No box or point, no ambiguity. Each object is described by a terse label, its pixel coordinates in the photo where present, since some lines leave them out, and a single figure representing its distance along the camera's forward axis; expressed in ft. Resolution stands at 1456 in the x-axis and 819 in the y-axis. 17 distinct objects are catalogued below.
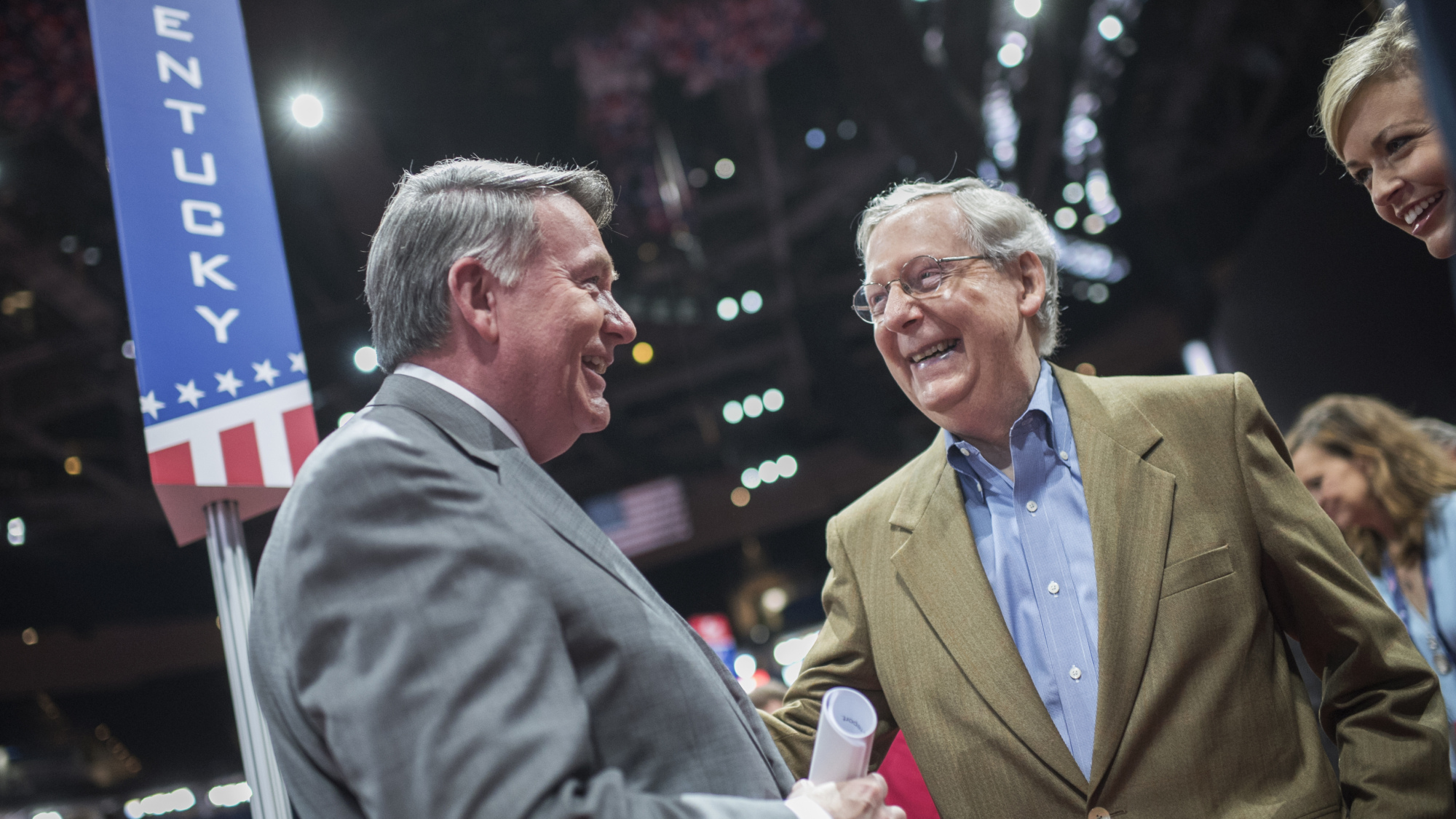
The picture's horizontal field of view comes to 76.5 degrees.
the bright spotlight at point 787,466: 39.50
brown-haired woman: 9.08
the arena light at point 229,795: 35.40
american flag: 36.29
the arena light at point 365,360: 22.04
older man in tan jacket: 4.84
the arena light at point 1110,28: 20.02
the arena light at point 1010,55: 20.48
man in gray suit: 3.00
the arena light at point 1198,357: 27.84
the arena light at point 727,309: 30.50
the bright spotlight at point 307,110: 15.73
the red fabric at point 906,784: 6.64
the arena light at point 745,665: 46.65
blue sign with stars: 6.35
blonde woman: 4.99
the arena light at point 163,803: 33.88
